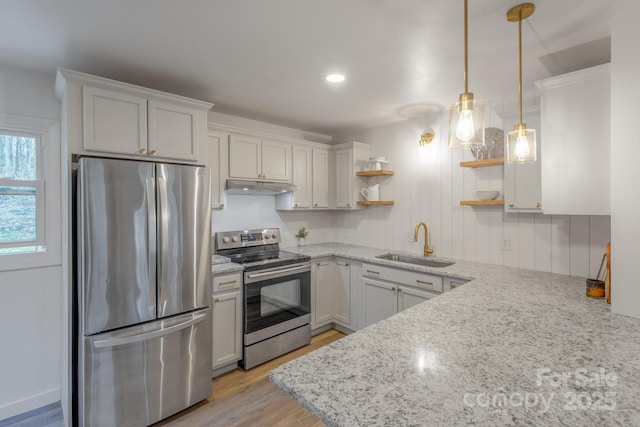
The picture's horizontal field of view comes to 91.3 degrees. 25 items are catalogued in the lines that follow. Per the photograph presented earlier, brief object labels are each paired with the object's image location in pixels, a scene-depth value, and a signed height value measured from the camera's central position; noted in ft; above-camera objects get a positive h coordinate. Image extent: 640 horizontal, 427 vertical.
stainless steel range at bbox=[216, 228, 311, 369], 9.03 -2.57
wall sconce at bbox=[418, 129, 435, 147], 10.66 +2.54
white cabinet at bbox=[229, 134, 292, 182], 9.92 +1.83
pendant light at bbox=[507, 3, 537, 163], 4.87 +1.13
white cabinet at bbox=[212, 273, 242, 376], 8.41 -3.00
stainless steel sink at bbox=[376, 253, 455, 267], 10.20 -1.65
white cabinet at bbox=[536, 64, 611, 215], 6.17 +1.42
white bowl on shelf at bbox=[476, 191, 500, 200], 9.04 +0.49
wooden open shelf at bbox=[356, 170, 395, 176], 11.71 +1.50
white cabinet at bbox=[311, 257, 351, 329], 10.98 -2.88
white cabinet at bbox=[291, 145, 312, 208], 11.59 +1.43
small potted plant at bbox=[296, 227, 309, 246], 12.61 -0.91
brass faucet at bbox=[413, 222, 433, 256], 10.80 -0.98
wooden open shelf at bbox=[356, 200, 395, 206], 11.74 +0.37
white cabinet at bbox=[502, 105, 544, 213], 7.72 +0.84
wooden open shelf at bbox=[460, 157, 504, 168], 8.74 +1.42
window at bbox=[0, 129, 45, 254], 7.20 +0.48
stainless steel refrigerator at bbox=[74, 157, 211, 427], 6.11 -1.66
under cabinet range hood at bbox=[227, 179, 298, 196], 9.54 +0.83
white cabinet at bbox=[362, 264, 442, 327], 8.84 -2.34
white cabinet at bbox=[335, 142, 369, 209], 12.20 +1.61
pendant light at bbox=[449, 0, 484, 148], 4.15 +1.24
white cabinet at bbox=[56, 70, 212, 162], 6.42 +2.13
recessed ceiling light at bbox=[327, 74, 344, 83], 7.64 +3.36
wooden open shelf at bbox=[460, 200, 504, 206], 8.82 +0.27
